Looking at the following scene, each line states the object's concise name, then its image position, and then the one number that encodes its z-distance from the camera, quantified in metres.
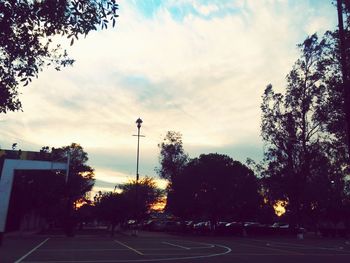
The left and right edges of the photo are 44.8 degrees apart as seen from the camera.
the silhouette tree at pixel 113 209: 43.25
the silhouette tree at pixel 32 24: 7.93
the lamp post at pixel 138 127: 51.37
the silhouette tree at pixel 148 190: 82.10
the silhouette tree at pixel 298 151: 49.72
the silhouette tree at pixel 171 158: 67.94
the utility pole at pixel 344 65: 12.16
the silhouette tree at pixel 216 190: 52.56
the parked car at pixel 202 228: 55.63
